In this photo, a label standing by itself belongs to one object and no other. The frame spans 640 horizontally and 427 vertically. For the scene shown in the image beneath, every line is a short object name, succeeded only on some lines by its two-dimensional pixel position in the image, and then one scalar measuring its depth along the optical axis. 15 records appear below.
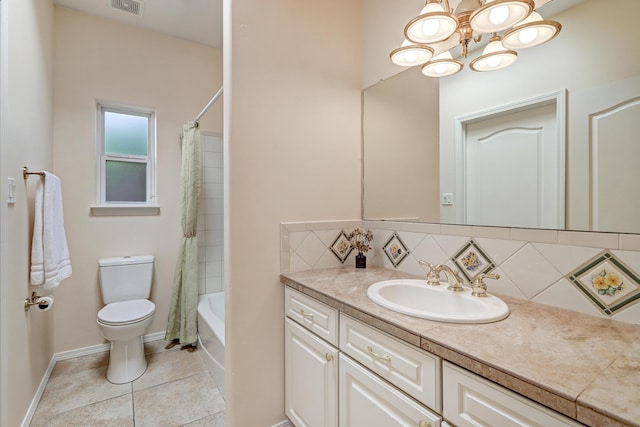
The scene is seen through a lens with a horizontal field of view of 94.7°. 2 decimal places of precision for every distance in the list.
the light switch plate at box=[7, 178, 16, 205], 1.42
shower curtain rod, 1.97
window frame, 2.52
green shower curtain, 2.49
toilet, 2.05
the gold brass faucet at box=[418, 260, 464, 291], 1.21
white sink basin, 0.93
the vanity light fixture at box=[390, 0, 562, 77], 1.08
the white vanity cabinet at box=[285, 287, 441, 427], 0.86
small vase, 1.73
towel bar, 1.65
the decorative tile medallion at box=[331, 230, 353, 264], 1.76
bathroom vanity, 0.60
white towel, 1.71
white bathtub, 1.97
